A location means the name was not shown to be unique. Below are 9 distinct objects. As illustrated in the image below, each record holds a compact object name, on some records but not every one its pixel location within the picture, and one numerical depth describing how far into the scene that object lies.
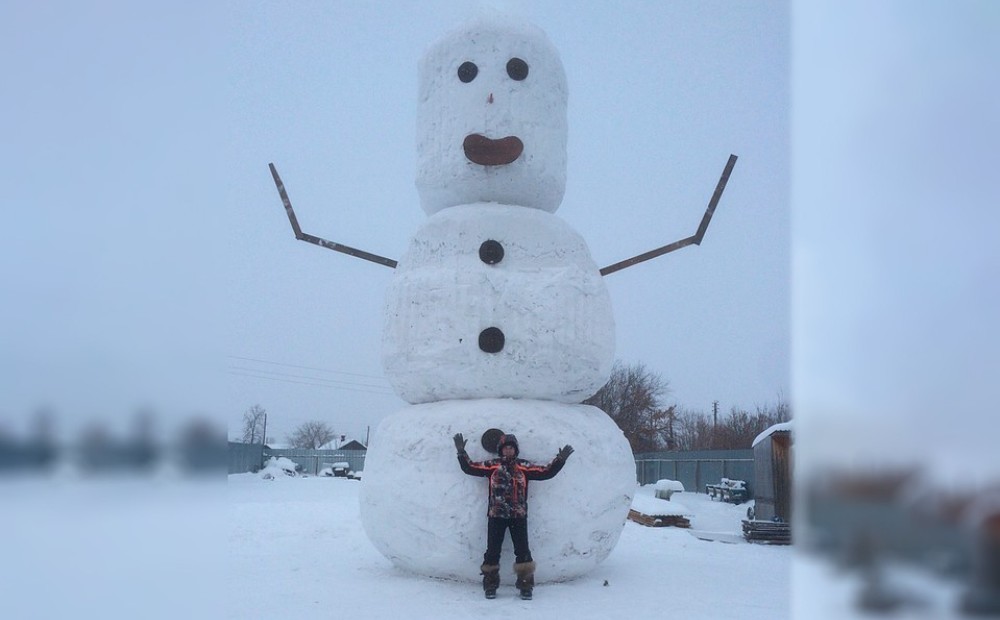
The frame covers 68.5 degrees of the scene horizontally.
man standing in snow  5.71
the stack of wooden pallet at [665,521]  12.55
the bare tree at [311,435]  75.20
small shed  12.19
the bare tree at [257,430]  38.14
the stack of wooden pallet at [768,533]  10.42
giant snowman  6.09
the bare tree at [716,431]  37.56
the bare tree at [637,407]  35.28
